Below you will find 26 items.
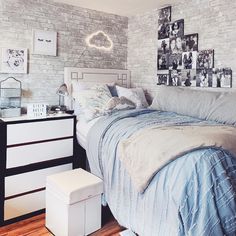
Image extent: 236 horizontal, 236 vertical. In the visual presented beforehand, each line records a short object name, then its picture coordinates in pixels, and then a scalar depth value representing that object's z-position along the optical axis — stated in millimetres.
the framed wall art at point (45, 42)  3135
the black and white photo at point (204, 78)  3002
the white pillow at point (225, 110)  2373
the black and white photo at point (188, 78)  3160
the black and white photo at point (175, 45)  3295
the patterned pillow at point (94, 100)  2830
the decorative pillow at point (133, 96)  3258
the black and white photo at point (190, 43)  3129
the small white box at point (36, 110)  2760
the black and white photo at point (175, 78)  3332
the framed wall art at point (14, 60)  2914
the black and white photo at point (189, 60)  3139
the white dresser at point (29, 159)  2404
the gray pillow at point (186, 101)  2654
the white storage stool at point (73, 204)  2076
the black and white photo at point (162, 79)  3484
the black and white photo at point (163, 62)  3465
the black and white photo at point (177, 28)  3285
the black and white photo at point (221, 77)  2832
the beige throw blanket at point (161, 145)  1651
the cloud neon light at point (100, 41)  3633
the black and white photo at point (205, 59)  2975
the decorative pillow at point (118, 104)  2881
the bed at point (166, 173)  1506
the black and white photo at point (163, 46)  3449
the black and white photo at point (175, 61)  3298
